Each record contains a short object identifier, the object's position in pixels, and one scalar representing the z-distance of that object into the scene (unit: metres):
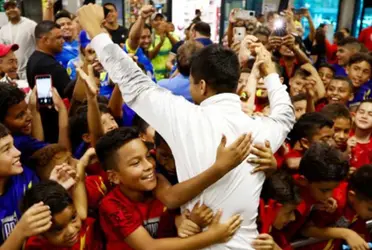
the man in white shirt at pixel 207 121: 1.42
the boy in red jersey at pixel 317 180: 1.86
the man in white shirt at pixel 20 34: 4.61
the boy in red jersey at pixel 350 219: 1.92
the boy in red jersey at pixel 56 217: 1.47
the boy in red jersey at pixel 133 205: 1.46
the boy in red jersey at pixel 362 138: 2.49
